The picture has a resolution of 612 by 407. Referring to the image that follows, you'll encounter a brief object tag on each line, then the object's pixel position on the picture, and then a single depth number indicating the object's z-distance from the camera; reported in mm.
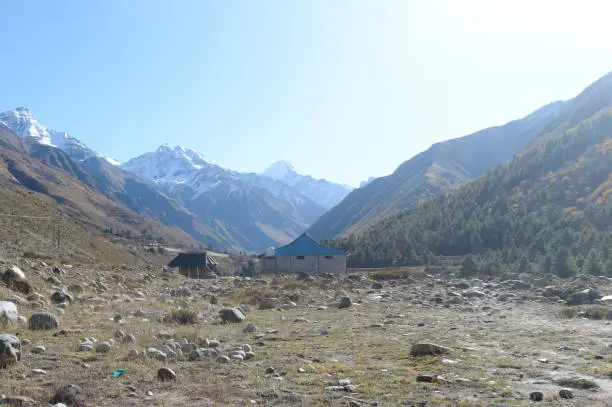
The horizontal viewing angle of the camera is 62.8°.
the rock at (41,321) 9977
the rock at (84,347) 8406
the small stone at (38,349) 7965
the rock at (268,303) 18125
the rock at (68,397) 5656
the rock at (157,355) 7928
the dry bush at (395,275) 41000
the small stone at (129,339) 9281
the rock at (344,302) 18500
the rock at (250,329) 11681
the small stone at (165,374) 6816
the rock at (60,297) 14503
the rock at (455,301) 19922
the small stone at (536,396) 6047
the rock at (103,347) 8352
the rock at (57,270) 22391
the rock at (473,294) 22891
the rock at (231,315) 13320
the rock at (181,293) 21497
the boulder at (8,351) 6867
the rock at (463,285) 28356
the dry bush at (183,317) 12531
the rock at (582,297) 18875
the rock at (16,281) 14866
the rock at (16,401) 5375
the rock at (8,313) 9586
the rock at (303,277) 36056
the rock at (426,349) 8695
